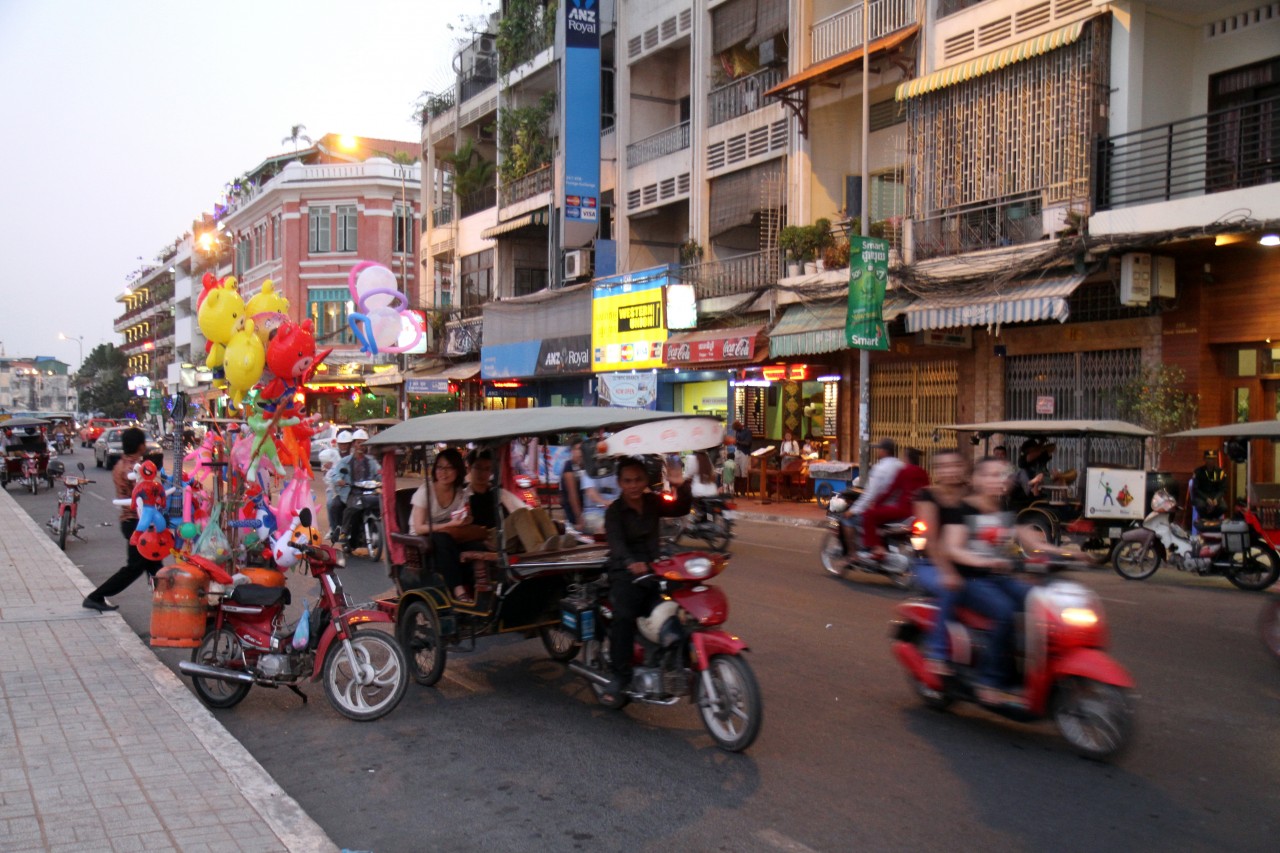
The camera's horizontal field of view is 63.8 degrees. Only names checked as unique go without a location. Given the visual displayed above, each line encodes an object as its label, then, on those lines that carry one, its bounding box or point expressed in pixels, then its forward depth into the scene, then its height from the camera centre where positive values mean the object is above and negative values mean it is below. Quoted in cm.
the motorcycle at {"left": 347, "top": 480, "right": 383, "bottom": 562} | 1471 -143
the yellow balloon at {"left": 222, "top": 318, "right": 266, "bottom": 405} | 892 +45
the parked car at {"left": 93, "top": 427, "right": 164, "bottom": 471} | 3909 -141
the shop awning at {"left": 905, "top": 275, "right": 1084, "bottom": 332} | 1614 +181
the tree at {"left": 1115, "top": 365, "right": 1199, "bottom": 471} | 1580 +20
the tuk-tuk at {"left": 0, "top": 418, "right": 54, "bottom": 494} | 2833 -124
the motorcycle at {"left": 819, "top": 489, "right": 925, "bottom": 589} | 1192 -164
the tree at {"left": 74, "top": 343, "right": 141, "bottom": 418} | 9300 +242
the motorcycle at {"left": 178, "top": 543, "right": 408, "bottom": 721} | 668 -159
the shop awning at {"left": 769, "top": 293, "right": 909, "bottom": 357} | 2070 +180
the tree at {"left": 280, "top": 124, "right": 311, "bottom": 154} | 5597 +1505
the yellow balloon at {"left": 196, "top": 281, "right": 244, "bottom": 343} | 902 +85
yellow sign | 2723 +237
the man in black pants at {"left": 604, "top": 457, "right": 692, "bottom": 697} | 629 -87
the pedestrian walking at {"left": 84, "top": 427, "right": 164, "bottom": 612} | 958 -119
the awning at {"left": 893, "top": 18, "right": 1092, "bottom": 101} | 1677 +623
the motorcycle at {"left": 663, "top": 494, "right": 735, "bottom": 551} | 1473 -157
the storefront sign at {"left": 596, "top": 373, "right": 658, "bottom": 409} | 2788 +67
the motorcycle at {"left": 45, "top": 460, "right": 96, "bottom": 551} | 1588 -154
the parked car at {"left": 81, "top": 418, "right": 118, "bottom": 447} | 5662 -109
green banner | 1891 +223
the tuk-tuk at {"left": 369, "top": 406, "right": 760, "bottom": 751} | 594 -116
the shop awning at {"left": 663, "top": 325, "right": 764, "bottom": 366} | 2325 +159
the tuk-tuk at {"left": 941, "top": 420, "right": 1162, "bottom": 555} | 1352 -108
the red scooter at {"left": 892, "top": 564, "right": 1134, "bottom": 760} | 553 -140
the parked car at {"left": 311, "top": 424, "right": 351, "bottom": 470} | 3162 -90
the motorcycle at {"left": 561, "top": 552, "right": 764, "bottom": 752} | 583 -143
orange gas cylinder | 698 -133
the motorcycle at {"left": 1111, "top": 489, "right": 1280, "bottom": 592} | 1175 -161
